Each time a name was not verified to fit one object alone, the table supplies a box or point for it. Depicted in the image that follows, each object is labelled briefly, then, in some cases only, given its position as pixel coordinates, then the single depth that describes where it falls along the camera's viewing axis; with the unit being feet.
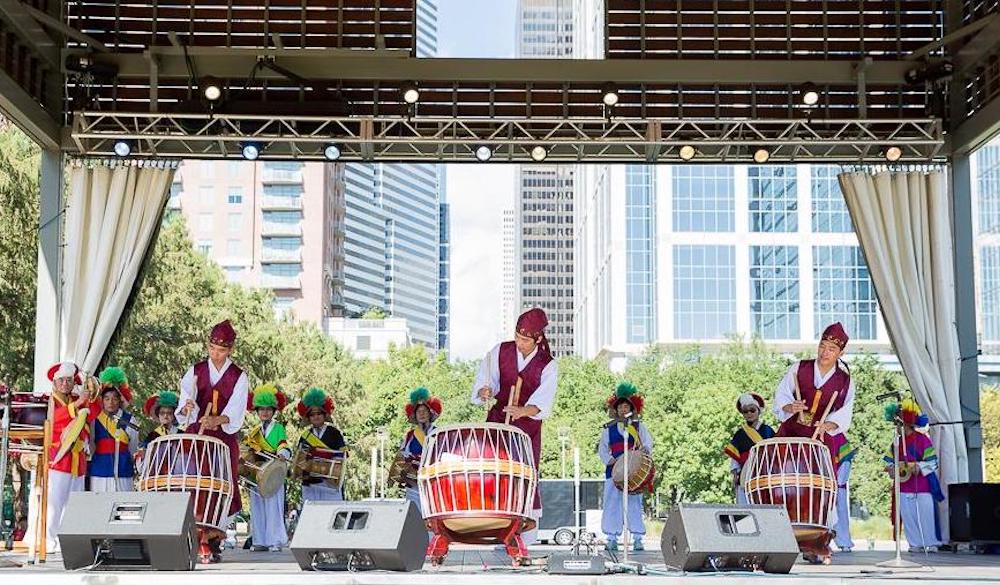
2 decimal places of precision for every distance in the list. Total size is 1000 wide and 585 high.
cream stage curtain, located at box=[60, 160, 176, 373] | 37.99
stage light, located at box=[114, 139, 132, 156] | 37.99
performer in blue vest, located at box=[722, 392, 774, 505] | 36.42
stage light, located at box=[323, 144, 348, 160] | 39.12
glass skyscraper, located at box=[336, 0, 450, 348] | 368.07
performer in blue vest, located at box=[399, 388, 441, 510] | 38.47
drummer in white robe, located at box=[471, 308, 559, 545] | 25.93
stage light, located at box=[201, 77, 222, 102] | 38.01
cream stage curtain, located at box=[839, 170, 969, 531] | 39.29
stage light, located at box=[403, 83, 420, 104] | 39.09
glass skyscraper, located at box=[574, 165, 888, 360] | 218.18
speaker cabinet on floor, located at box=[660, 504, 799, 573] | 21.62
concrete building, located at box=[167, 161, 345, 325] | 253.85
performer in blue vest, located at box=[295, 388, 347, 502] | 37.27
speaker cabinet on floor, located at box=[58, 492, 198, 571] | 21.56
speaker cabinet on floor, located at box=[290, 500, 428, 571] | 21.07
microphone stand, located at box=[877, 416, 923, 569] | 25.76
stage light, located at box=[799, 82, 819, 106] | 39.50
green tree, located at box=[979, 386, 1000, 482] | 126.82
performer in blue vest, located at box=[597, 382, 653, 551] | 35.63
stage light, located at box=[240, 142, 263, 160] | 38.47
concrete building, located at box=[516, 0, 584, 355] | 515.91
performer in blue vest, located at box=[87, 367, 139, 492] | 32.60
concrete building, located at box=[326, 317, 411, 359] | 268.62
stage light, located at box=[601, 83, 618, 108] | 39.09
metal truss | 38.24
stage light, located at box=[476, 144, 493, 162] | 39.47
